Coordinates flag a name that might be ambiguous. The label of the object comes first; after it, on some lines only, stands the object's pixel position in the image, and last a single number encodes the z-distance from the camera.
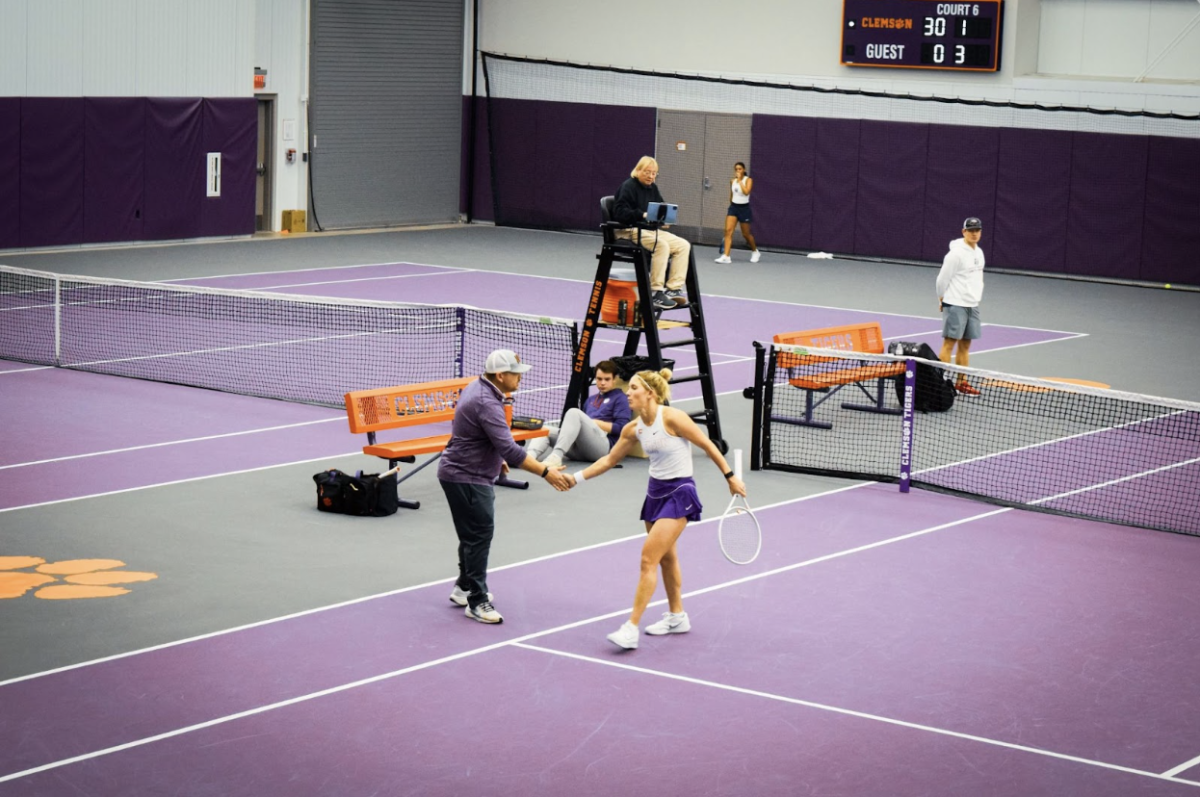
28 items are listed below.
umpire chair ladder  15.94
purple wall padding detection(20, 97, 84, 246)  30.97
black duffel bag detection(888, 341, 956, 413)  19.30
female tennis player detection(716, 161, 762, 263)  34.44
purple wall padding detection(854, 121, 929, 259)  35.09
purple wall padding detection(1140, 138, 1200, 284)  32.06
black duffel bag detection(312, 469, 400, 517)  13.91
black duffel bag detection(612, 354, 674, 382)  15.98
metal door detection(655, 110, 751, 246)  37.31
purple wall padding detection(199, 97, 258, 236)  34.38
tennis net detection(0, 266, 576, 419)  19.89
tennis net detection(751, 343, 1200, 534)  15.41
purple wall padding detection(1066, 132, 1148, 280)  32.72
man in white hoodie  19.97
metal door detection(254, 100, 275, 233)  36.25
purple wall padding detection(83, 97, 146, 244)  32.09
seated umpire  16.23
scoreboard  33.81
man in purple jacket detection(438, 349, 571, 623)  11.13
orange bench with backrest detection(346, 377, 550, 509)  14.55
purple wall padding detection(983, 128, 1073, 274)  33.47
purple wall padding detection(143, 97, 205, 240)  33.28
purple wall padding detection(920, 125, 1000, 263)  34.25
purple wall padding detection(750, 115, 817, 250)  36.44
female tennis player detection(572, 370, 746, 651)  10.80
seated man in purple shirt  15.74
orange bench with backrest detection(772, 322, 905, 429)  18.14
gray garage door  37.22
